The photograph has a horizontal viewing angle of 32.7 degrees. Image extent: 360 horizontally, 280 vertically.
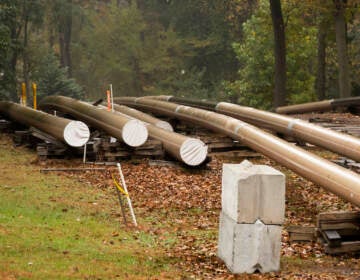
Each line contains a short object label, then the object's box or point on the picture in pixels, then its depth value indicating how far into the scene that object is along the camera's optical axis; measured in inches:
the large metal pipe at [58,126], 719.1
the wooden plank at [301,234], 441.4
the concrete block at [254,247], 375.6
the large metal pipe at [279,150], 446.0
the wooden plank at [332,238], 410.9
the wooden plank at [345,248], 411.5
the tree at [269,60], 1397.6
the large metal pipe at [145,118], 828.9
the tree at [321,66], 1380.4
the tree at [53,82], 1608.9
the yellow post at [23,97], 916.3
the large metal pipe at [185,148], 677.9
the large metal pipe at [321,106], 927.7
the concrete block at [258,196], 373.7
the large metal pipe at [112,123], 718.5
